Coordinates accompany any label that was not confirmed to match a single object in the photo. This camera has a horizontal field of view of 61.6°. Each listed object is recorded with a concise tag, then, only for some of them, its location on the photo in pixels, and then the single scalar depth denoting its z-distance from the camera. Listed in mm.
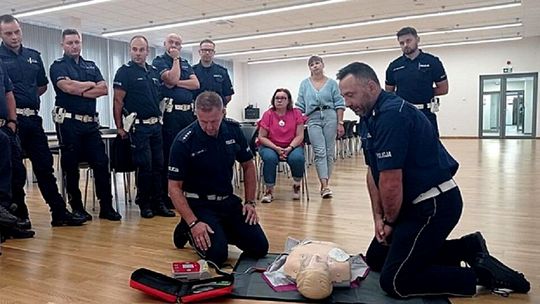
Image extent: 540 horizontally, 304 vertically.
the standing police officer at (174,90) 4000
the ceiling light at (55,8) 8703
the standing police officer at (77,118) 3490
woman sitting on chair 4477
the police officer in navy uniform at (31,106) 3285
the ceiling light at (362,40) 12008
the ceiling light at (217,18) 9156
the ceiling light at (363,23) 9781
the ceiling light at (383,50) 14312
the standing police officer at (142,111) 3709
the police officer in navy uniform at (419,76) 3615
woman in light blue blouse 4598
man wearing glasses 4340
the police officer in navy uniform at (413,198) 1990
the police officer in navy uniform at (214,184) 2520
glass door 14469
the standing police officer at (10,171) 2924
